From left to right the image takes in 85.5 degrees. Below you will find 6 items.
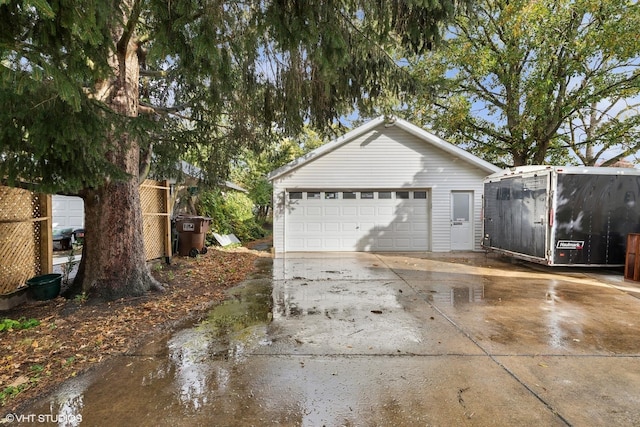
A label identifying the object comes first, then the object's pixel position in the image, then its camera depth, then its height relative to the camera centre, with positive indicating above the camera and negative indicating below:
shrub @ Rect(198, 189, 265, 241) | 14.62 -0.02
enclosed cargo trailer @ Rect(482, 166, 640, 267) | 8.03 -0.09
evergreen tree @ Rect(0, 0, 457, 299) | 3.15 +1.82
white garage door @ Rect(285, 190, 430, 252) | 12.36 -0.53
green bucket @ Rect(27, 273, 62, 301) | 5.41 -1.19
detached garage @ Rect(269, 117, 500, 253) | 12.23 +0.47
